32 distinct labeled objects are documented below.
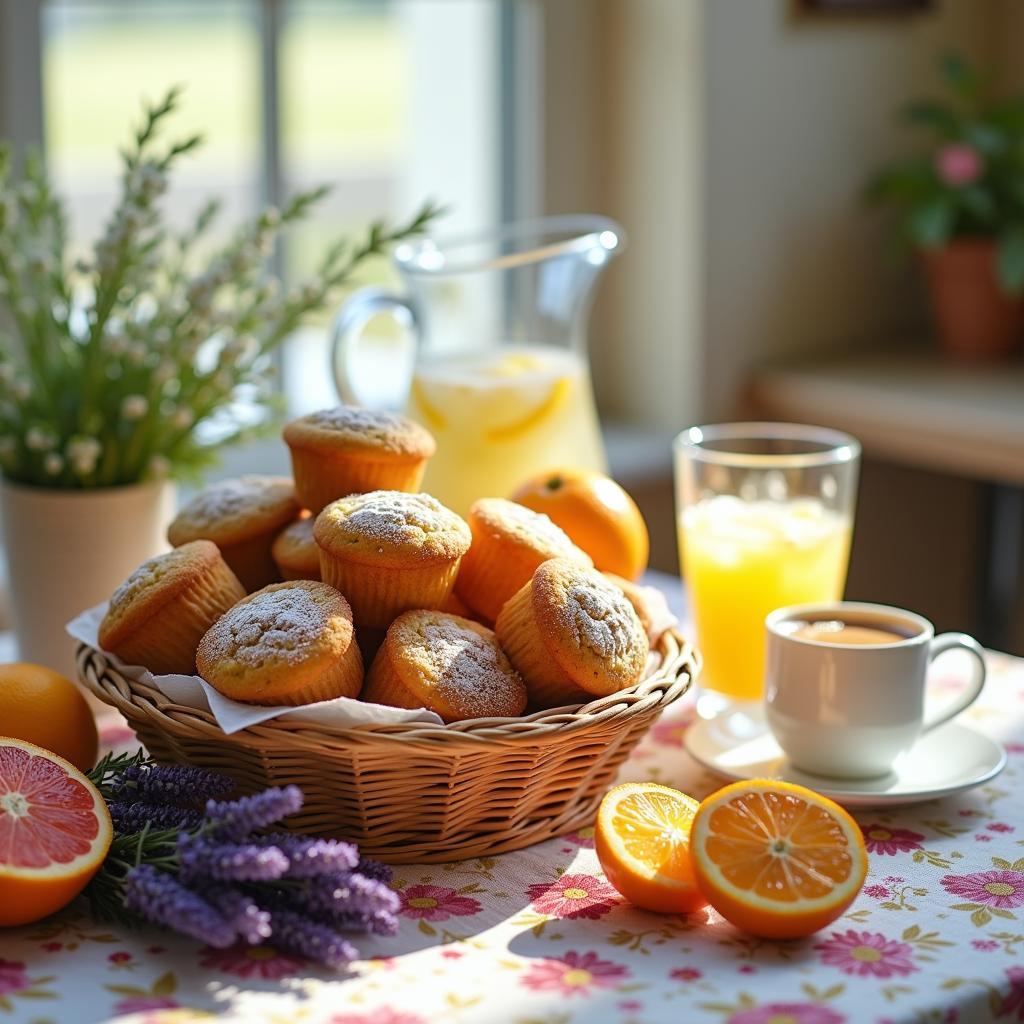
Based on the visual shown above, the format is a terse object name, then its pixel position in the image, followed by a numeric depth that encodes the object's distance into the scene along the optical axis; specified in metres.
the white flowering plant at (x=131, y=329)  1.17
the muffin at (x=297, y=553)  1.06
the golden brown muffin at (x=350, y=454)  1.08
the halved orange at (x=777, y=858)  0.94
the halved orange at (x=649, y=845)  0.96
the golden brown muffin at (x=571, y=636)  1.00
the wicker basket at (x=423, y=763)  0.97
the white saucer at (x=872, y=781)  1.06
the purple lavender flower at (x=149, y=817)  0.98
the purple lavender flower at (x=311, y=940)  0.92
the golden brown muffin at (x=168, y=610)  1.02
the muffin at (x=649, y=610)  1.09
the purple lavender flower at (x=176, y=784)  0.99
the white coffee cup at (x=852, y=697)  1.05
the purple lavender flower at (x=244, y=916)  0.91
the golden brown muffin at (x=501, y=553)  1.06
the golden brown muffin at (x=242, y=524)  1.09
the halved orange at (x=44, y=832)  0.94
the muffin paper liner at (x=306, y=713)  0.97
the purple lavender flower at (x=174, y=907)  0.91
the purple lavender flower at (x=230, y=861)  0.91
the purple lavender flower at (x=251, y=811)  0.92
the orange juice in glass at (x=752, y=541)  1.24
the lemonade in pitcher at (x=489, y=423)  1.26
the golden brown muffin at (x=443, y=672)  0.99
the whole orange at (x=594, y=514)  1.16
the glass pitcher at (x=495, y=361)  1.26
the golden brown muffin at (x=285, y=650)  0.97
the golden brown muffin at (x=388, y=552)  1.01
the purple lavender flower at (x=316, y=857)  0.92
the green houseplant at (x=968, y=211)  1.99
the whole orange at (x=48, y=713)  1.05
